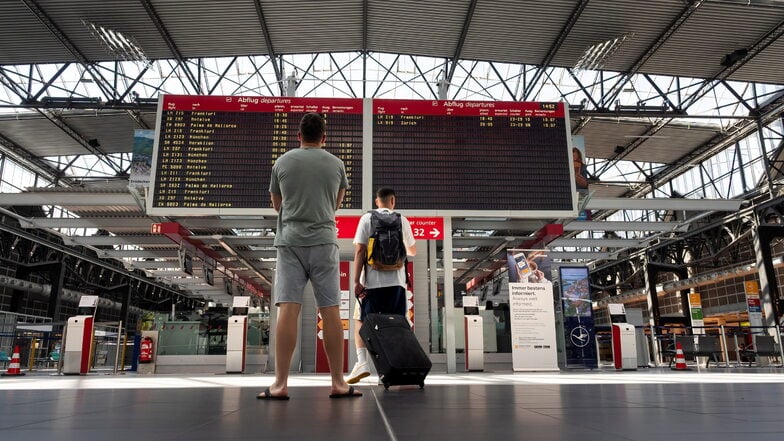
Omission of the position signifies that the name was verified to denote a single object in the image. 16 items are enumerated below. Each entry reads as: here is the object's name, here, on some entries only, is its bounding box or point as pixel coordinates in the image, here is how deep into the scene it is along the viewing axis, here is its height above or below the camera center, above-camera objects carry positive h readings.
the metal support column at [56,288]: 23.19 +2.08
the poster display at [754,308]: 15.58 +0.70
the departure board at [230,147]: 9.73 +3.45
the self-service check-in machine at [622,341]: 10.78 -0.16
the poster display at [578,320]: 11.76 +0.29
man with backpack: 4.36 +0.55
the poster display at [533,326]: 9.91 +0.14
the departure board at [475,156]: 10.05 +3.32
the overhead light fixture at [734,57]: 13.77 +7.02
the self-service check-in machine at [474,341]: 10.97 -0.15
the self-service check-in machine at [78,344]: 10.40 -0.17
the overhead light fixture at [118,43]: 12.65 +7.05
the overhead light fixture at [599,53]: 13.31 +7.01
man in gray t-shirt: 3.24 +0.47
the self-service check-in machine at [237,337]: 10.86 -0.05
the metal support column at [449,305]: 10.59 +0.56
